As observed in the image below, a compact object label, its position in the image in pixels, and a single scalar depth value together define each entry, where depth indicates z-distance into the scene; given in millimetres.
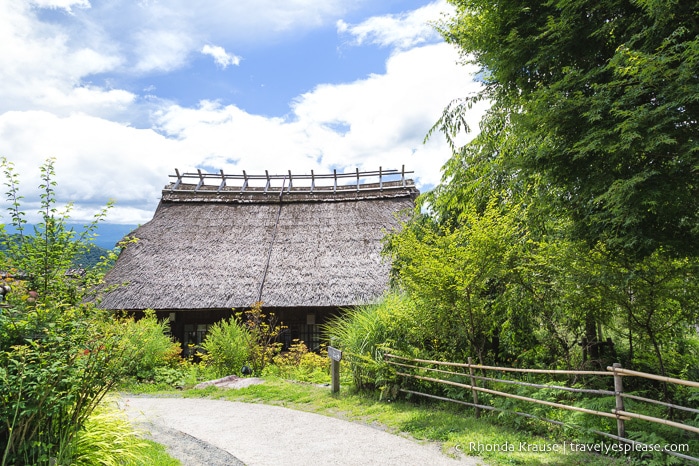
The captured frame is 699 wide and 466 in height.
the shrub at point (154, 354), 11594
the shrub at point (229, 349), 11805
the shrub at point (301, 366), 11133
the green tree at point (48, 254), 5043
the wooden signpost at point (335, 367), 8906
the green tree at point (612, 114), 4043
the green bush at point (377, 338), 8297
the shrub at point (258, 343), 11969
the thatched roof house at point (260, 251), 14195
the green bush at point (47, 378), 4070
